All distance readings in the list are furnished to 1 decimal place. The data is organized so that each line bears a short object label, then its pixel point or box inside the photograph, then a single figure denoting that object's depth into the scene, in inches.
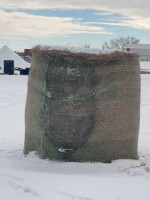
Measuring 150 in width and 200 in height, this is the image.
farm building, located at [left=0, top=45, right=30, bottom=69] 1492.2
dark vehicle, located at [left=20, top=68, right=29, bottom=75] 1068.4
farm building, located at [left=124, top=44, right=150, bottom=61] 2704.9
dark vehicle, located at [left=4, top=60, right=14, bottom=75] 1099.3
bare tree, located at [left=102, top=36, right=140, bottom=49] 2663.7
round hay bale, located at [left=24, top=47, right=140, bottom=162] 188.7
